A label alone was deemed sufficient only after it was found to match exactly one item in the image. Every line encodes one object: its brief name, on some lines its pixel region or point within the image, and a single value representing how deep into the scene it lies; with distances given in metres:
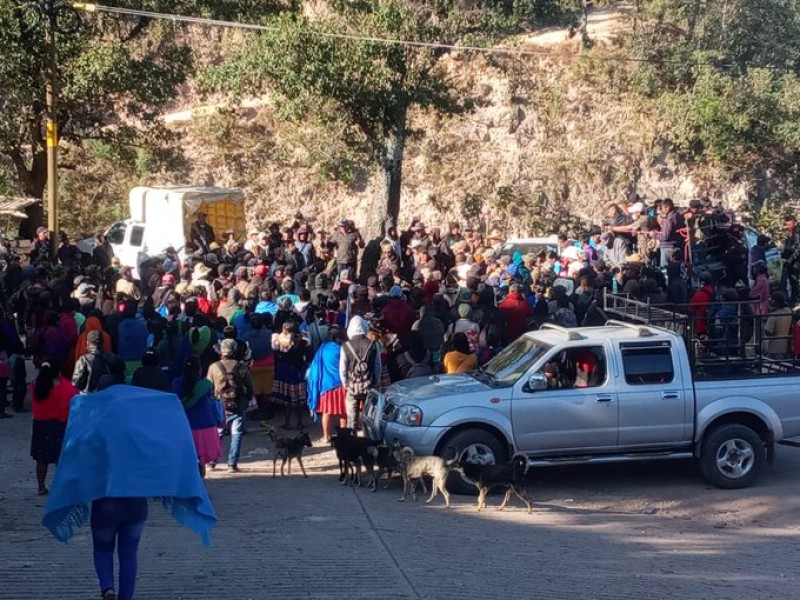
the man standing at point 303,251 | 20.62
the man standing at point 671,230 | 19.74
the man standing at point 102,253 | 23.56
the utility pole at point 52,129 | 22.30
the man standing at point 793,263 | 21.94
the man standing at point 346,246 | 20.19
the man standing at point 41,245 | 22.11
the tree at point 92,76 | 23.38
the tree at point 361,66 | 22.80
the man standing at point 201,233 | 24.23
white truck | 25.91
